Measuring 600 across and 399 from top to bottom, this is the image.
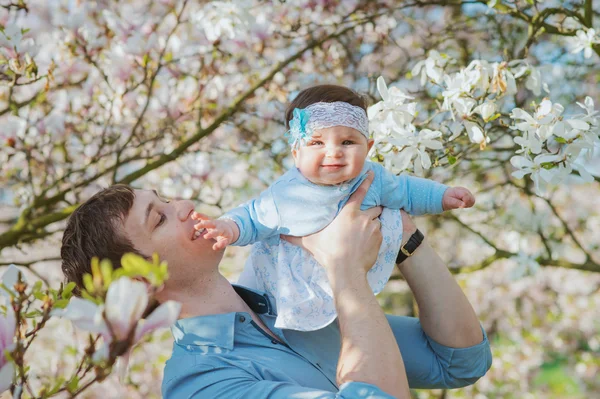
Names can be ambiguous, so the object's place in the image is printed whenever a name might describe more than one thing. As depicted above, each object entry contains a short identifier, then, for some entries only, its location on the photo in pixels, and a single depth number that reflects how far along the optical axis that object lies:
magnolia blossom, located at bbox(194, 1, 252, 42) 2.69
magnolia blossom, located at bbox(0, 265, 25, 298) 1.09
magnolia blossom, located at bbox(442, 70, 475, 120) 1.84
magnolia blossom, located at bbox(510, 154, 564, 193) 1.70
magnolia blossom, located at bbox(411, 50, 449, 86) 2.02
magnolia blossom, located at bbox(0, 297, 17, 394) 0.97
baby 1.74
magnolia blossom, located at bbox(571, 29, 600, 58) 2.05
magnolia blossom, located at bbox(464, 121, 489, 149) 1.84
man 1.43
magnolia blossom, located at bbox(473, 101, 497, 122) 1.82
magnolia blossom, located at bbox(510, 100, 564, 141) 1.70
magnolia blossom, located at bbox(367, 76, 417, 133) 1.83
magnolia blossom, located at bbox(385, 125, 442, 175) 1.77
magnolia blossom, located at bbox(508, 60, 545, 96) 2.00
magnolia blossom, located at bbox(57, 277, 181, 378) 0.92
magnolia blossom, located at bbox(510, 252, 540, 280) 2.93
